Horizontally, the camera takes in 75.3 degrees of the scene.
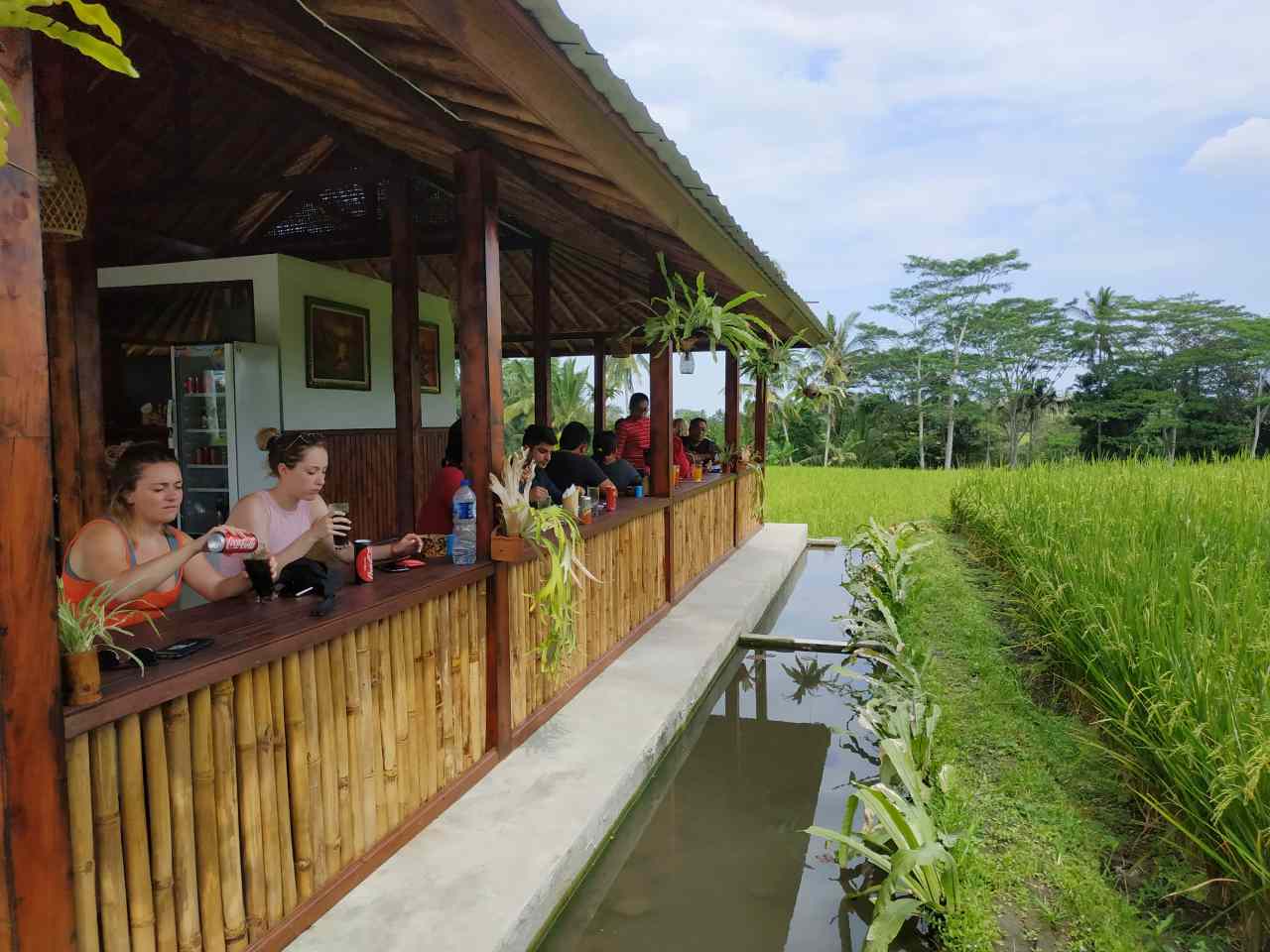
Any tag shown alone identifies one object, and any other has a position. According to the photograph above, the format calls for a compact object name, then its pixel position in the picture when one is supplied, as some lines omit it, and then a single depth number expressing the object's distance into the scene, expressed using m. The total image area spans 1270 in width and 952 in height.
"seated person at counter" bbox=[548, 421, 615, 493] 5.30
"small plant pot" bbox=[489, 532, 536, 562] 3.52
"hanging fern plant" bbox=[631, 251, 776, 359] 5.80
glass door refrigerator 6.25
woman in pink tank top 2.94
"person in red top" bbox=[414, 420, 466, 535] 3.83
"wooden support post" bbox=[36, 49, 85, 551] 4.14
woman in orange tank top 2.14
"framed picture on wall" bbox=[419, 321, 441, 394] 8.48
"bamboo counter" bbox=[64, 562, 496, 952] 1.80
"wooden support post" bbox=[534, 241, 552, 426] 7.81
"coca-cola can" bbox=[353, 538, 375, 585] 2.99
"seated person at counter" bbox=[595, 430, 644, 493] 6.14
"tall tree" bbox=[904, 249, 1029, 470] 42.19
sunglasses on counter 1.95
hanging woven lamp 3.13
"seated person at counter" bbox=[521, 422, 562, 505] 4.45
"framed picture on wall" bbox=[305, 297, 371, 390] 6.75
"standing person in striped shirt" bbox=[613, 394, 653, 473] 7.90
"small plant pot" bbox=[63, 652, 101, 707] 1.70
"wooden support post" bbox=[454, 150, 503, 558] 3.43
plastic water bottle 3.35
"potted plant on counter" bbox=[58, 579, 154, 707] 1.69
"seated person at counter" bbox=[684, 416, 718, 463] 9.61
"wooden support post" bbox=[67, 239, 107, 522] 4.30
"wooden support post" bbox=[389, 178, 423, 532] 6.03
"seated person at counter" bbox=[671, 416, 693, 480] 7.82
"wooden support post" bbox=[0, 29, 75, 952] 1.51
